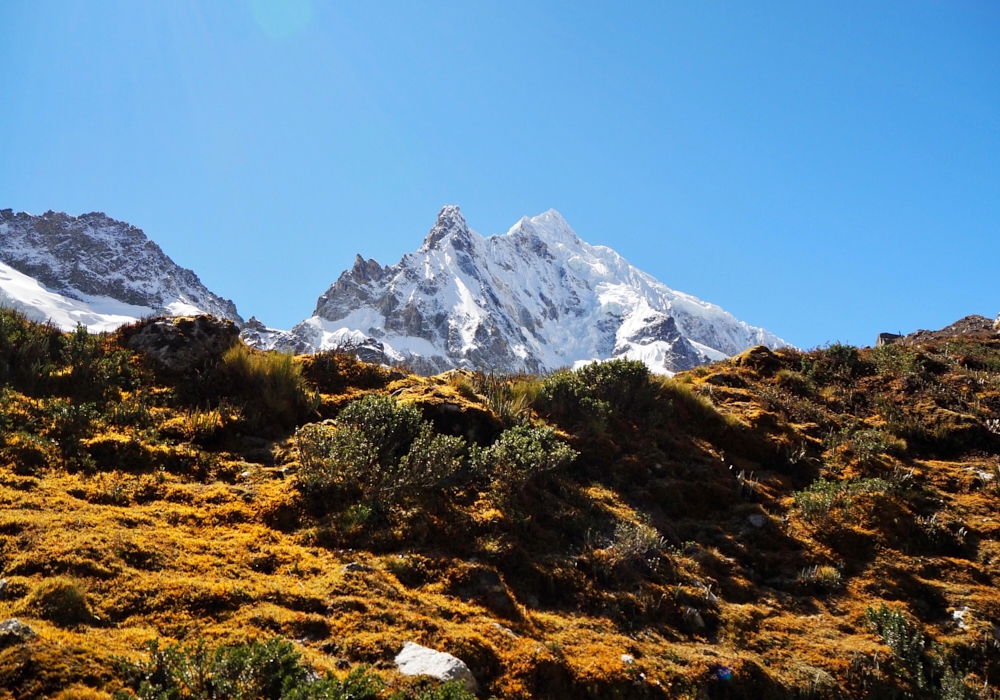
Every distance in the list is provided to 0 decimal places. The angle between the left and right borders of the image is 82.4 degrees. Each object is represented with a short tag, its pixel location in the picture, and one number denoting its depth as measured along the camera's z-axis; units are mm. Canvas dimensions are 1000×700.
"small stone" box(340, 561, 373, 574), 5647
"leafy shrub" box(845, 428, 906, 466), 9141
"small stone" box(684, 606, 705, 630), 5957
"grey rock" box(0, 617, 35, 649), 3654
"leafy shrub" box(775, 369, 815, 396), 12170
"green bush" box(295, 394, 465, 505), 7078
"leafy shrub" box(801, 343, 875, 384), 12383
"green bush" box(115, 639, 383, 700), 3596
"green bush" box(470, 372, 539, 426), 9695
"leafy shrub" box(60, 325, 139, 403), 8539
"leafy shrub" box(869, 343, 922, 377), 11875
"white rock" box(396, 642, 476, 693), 4332
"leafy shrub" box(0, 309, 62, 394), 8430
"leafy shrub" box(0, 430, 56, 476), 6461
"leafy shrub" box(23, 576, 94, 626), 4125
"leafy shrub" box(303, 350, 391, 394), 10391
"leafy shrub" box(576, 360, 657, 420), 10773
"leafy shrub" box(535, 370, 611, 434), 10070
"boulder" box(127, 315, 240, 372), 9672
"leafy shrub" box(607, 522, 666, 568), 6715
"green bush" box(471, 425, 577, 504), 7602
